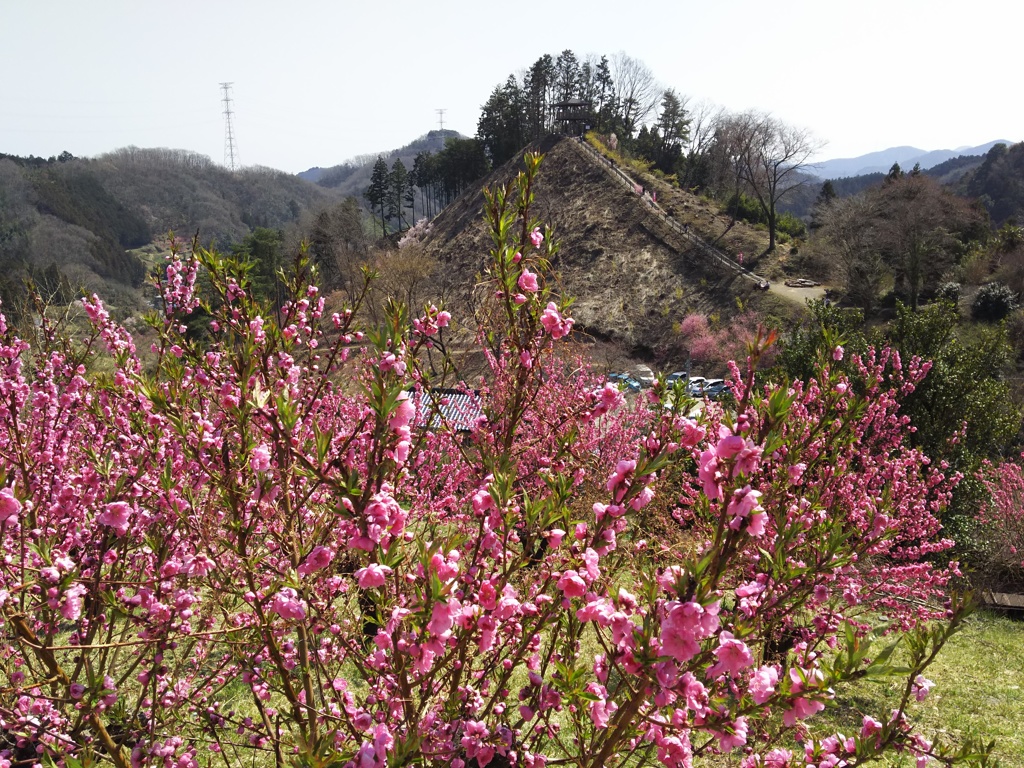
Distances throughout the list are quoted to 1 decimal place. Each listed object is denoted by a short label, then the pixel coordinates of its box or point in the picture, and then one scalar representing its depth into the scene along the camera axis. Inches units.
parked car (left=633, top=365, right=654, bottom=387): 1219.7
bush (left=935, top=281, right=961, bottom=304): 1167.0
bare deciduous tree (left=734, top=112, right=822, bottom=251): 1707.7
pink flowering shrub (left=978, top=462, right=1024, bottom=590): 417.4
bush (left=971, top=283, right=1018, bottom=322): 1099.3
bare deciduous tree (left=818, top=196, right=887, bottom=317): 1289.4
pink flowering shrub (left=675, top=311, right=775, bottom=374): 1328.7
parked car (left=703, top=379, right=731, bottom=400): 1107.3
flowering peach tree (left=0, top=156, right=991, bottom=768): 76.7
